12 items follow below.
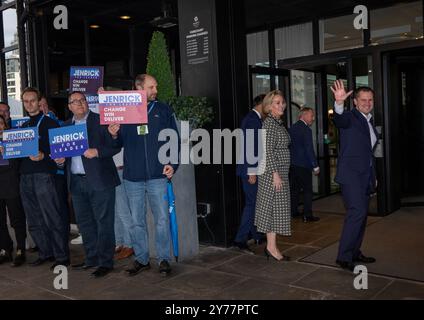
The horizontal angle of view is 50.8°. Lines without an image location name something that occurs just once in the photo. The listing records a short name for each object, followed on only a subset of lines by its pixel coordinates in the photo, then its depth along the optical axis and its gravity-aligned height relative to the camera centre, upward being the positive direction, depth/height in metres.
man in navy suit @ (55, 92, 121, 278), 4.27 -0.48
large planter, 4.79 -0.88
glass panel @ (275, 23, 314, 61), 7.75 +1.51
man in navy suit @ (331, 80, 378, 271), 4.16 -0.46
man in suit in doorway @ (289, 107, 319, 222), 6.52 -0.50
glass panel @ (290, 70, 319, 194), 8.03 +0.62
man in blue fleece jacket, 4.21 -0.36
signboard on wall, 5.11 +1.06
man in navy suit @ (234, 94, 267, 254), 4.87 -0.65
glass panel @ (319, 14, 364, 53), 7.07 +1.46
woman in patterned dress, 4.45 -0.50
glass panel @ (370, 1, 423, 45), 6.46 +1.47
